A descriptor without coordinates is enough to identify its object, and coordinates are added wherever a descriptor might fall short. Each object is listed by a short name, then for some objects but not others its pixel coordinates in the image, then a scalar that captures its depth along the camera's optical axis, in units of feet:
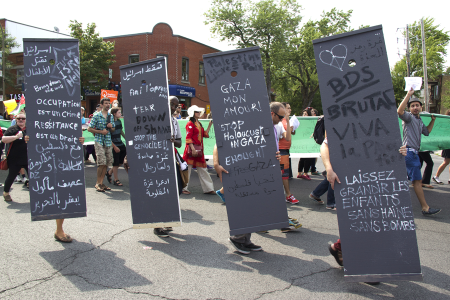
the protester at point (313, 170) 31.83
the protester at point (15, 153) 20.97
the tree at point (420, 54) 126.41
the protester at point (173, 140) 15.12
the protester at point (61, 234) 13.98
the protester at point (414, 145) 18.15
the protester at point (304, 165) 29.92
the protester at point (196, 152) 23.81
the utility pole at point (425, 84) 83.53
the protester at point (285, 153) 19.16
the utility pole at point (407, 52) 87.97
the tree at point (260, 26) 111.24
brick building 98.84
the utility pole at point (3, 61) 79.74
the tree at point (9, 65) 107.55
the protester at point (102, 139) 23.65
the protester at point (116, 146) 25.23
